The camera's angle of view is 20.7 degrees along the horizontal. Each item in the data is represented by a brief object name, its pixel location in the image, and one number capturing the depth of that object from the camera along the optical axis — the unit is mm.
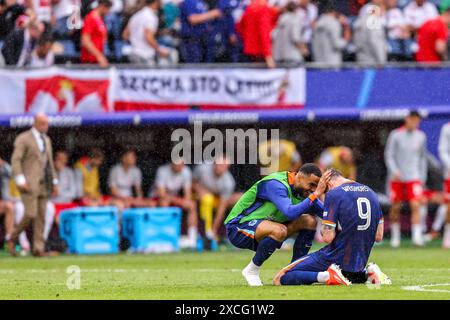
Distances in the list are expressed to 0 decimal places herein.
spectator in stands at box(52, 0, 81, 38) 21469
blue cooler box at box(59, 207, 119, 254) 20031
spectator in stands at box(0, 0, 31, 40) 20641
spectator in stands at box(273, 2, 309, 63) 21719
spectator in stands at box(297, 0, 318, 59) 22609
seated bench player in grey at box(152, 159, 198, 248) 21469
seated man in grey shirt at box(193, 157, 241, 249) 21578
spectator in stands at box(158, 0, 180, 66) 21812
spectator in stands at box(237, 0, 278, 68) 21422
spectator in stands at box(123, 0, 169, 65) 21203
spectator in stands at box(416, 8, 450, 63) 22219
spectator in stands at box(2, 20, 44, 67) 20531
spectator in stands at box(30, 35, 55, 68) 20781
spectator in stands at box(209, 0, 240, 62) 21923
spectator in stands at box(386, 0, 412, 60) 23250
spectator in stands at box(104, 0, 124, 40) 21922
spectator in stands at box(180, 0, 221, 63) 21500
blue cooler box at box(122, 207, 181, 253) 20422
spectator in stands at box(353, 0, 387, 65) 22219
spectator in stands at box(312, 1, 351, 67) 22000
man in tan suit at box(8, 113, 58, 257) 18625
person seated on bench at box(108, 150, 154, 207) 21500
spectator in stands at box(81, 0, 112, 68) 20703
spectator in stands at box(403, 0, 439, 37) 23266
